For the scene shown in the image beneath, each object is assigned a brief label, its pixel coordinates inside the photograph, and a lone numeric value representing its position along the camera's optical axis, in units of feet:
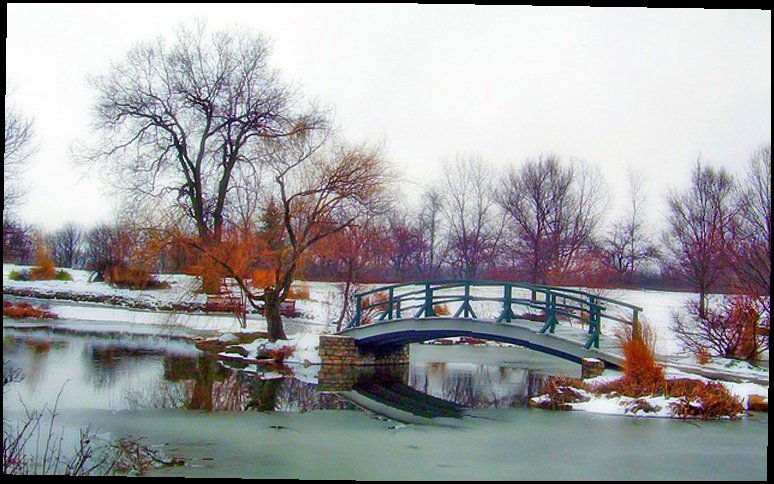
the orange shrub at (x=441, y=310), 66.59
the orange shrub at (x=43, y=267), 88.93
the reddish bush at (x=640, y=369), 36.99
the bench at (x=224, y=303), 67.77
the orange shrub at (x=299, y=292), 67.51
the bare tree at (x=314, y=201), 60.54
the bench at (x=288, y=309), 82.73
